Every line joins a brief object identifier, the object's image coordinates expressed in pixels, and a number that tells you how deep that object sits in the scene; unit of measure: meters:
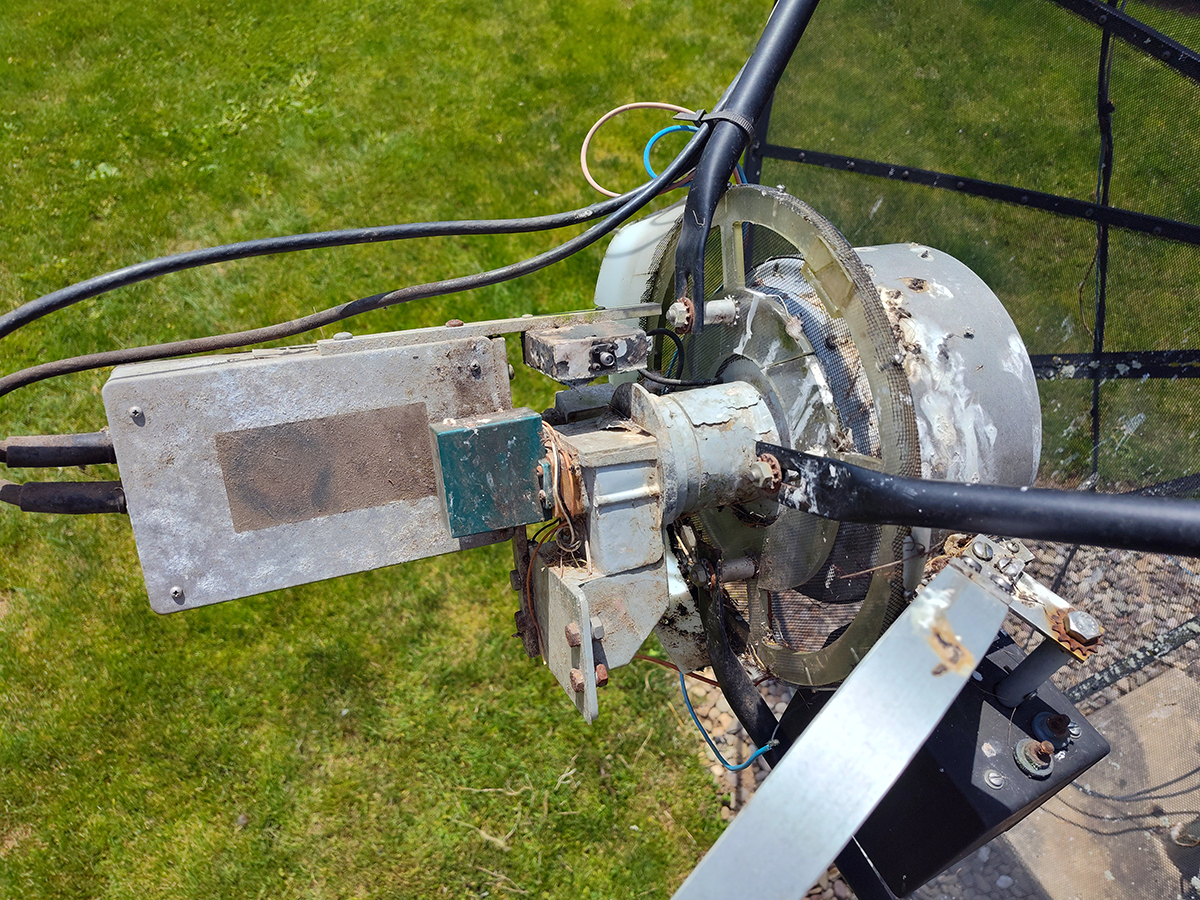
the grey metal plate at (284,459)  0.30
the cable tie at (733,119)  0.39
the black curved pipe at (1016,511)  0.23
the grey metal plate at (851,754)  0.25
